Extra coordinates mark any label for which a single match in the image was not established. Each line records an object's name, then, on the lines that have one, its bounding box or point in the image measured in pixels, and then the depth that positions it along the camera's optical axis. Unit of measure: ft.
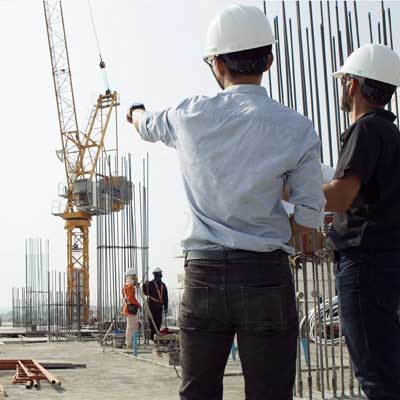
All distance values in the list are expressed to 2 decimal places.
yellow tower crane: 126.52
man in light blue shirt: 6.39
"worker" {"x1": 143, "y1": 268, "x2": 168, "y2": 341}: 41.75
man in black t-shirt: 8.12
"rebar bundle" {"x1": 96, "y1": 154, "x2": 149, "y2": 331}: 53.31
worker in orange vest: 39.01
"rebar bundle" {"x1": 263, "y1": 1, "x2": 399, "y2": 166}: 17.16
